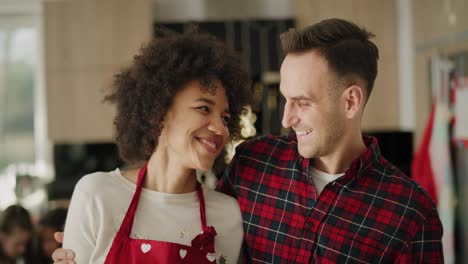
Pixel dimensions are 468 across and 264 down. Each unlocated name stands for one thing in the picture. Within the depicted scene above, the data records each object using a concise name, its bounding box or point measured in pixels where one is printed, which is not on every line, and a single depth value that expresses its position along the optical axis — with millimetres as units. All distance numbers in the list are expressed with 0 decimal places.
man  1807
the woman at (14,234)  2855
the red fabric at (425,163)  3342
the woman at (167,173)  1783
